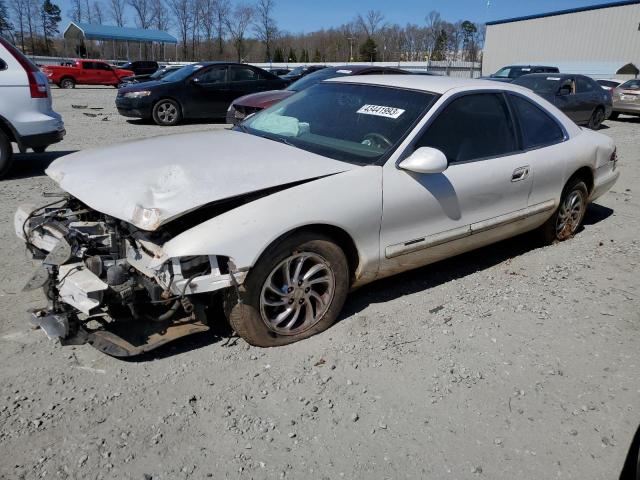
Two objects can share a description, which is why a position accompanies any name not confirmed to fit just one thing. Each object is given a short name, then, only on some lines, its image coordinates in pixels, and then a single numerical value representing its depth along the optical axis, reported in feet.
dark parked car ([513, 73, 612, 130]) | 42.70
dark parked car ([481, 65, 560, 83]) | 61.70
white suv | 21.38
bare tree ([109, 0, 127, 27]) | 225.97
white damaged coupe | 9.03
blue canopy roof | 158.92
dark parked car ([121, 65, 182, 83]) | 83.31
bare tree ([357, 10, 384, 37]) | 252.42
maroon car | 30.25
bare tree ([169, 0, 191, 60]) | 226.09
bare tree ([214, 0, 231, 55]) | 228.22
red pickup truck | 87.63
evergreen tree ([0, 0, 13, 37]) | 192.29
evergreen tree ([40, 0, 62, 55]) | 215.31
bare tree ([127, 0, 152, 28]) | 226.38
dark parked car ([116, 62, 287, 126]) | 40.52
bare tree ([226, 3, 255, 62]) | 223.71
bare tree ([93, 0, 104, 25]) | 231.71
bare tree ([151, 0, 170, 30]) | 227.20
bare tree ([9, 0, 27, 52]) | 204.51
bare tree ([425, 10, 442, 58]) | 246.47
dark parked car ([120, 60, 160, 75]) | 111.75
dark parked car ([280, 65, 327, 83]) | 55.98
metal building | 114.21
